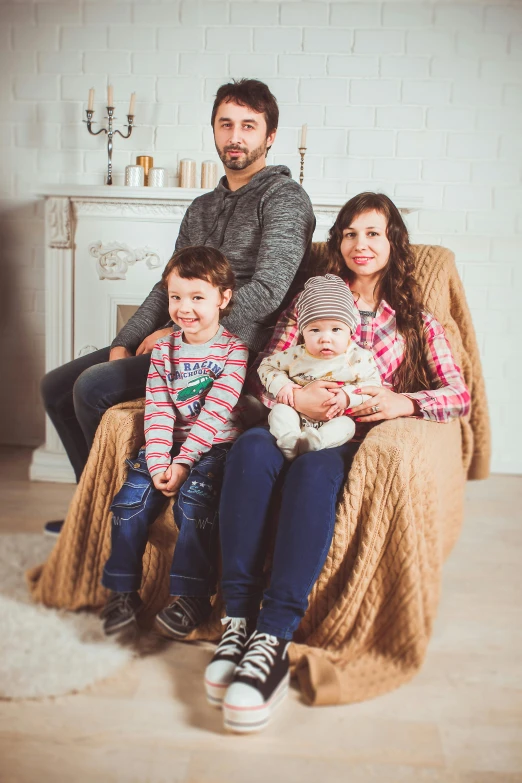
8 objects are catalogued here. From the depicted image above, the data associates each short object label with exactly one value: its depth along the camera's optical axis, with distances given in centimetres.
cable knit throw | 140
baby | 155
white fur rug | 136
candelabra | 275
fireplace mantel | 267
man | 181
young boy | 150
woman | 133
